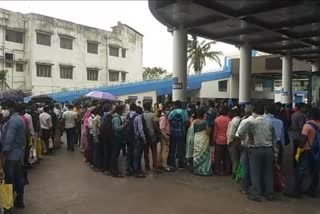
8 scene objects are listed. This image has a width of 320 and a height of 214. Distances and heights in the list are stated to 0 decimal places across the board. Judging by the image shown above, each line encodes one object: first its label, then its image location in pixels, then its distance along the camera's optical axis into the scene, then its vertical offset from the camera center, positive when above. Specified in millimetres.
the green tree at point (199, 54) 31523 +5045
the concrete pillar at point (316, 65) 22006 +2773
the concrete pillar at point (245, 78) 16885 +1346
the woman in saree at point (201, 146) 7194 -1123
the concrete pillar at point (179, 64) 12977 +1626
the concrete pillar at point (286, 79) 19823 +1505
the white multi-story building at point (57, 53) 26982 +4661
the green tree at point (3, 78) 24783 +1773
